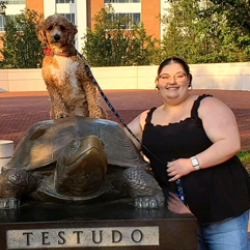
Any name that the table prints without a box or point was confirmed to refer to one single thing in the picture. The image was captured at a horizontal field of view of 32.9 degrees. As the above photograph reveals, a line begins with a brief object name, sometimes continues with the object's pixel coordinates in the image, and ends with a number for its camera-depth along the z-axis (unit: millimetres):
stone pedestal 2041
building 40188
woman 2221
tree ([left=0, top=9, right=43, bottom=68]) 29719
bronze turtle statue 2119
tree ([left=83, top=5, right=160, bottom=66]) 29609
